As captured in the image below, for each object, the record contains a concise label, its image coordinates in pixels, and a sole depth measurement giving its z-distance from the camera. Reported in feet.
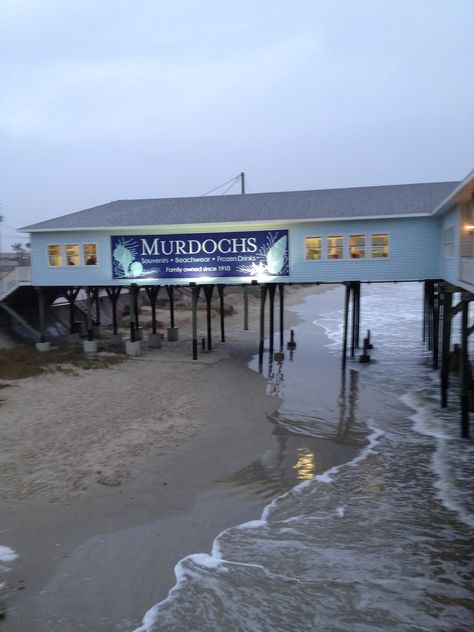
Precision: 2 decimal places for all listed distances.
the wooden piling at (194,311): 79.36
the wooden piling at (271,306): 79.71
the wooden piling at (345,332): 74.74
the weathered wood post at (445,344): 53.78
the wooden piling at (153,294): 93.80
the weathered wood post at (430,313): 85.35
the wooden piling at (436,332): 70.28
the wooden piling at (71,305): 90.79
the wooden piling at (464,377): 45.68
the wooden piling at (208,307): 88.58
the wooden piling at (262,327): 75.82
